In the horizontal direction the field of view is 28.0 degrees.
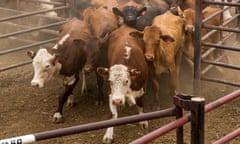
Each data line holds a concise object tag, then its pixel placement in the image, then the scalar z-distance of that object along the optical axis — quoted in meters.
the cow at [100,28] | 7.03
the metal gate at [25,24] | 9.34
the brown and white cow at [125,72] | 5.89
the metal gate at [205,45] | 6.89
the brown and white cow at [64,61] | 6.62
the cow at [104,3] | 8.81
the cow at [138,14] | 7.58
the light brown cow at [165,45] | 6.78
